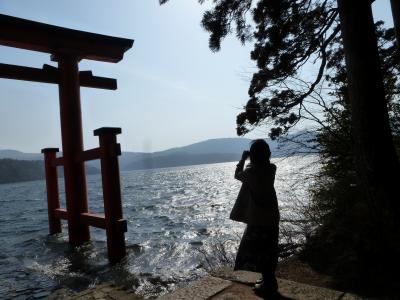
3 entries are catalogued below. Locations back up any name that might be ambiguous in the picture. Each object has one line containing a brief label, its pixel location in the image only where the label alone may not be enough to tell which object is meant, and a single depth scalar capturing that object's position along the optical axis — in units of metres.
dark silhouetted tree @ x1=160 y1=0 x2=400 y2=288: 3.98
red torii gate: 6.46
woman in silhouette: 3.13
